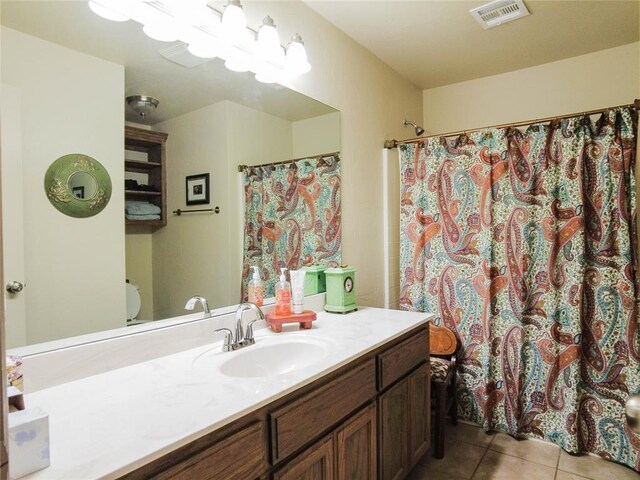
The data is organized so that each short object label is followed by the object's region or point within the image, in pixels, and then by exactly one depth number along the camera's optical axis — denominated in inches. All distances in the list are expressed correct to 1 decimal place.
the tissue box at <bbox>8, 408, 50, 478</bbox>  25.9
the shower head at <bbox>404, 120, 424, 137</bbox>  107.4
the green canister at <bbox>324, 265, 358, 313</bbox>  76.2
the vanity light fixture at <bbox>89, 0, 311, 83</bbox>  49.8
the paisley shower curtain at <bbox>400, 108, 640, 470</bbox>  76.8
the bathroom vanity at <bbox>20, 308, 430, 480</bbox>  31.0
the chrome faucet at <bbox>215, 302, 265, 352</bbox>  53.9
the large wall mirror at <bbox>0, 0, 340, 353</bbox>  40.6
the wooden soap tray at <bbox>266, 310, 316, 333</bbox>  63.4
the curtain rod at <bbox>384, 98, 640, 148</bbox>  74.1
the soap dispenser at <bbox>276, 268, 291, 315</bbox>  66.4
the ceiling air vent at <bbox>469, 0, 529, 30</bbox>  76.9
